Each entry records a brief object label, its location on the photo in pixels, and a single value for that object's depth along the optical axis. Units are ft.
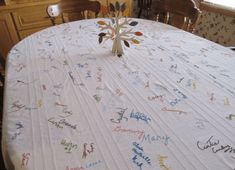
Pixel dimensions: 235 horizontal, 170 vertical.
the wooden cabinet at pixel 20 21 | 7.48
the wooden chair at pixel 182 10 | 4.92
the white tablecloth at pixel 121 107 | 1.94
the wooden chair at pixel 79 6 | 5.77
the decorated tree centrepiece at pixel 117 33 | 3.70
